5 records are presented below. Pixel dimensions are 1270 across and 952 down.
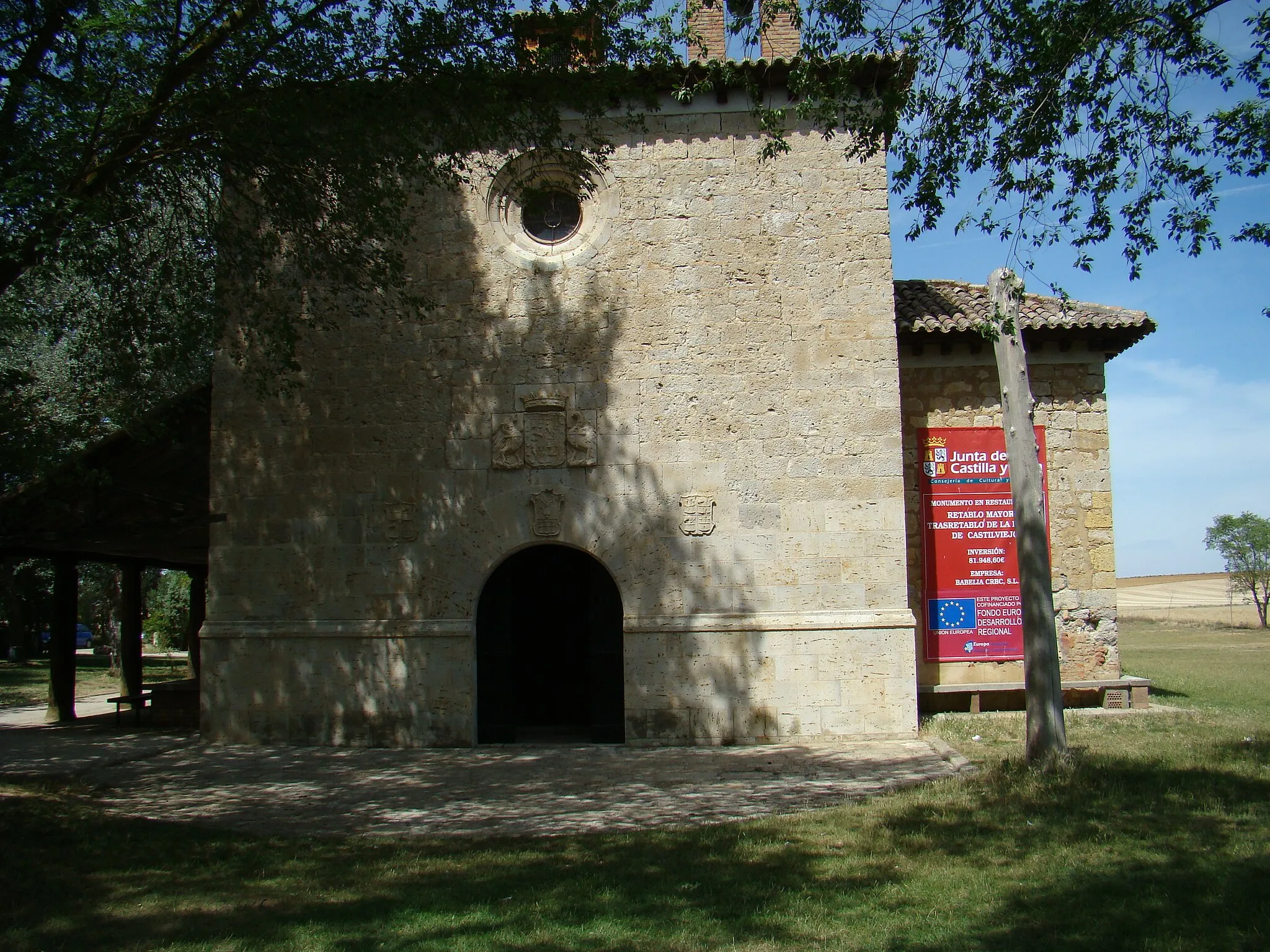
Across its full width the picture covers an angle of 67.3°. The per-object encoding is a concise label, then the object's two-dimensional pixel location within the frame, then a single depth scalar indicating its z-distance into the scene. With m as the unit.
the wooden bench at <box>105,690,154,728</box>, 12.53
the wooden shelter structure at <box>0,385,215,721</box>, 10.30
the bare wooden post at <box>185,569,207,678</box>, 16.28
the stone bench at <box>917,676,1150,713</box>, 10.89
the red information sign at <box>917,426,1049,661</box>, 11.10
